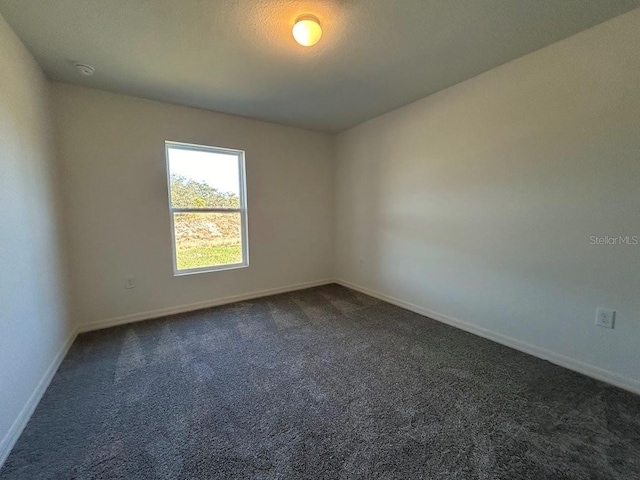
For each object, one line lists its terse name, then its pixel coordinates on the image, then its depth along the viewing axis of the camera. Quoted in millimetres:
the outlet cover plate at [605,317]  1839
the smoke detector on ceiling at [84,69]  2178
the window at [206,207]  3148
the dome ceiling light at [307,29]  1659
